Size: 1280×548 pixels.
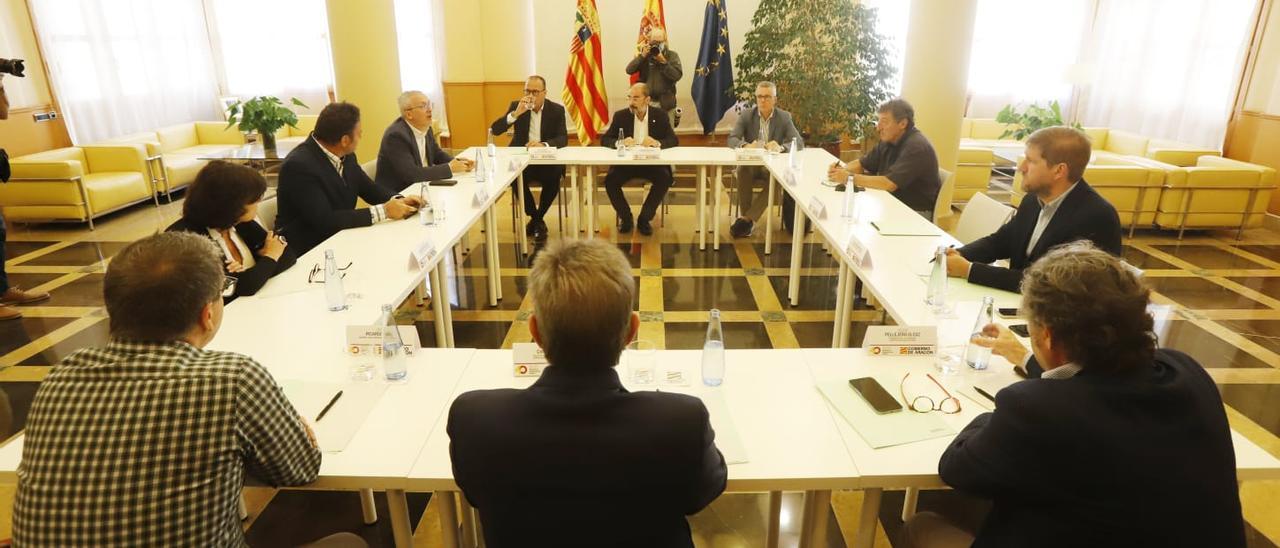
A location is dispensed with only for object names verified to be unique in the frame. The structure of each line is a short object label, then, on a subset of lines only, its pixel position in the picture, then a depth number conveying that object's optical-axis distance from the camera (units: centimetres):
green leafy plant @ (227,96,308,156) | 601
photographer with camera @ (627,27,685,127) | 724
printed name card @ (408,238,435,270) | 283
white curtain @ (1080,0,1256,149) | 660
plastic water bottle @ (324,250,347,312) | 240
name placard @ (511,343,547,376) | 195
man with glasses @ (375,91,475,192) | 454
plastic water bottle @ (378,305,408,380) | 195
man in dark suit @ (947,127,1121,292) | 257
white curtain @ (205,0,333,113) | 866
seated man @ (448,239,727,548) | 111
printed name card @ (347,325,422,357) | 207
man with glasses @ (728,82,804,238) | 558
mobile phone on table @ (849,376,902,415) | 181
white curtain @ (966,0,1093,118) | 829
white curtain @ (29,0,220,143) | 673
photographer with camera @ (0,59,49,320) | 419
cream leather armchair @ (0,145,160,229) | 563
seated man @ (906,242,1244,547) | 117
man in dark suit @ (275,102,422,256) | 333
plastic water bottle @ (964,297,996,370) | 201
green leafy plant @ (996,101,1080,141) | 714
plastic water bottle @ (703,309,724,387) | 191
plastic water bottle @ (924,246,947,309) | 243
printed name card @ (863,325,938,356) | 212
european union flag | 775
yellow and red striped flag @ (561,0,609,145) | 739
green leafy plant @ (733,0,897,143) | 675
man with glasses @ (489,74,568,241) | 574
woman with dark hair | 248
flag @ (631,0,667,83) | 750
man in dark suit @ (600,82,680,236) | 577
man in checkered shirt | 118
